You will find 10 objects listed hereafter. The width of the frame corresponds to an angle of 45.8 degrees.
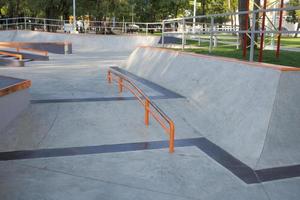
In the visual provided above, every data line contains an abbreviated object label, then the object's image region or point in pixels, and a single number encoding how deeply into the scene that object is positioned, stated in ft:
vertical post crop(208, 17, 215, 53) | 35.62
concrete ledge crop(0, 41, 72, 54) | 86.00
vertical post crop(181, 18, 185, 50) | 43.87
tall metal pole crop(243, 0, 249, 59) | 34.54
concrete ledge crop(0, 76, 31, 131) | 23.38
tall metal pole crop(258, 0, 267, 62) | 30.67
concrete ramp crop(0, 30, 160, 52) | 103.04
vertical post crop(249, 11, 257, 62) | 27.40
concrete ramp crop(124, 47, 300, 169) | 20.48
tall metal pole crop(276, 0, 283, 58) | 33.97
